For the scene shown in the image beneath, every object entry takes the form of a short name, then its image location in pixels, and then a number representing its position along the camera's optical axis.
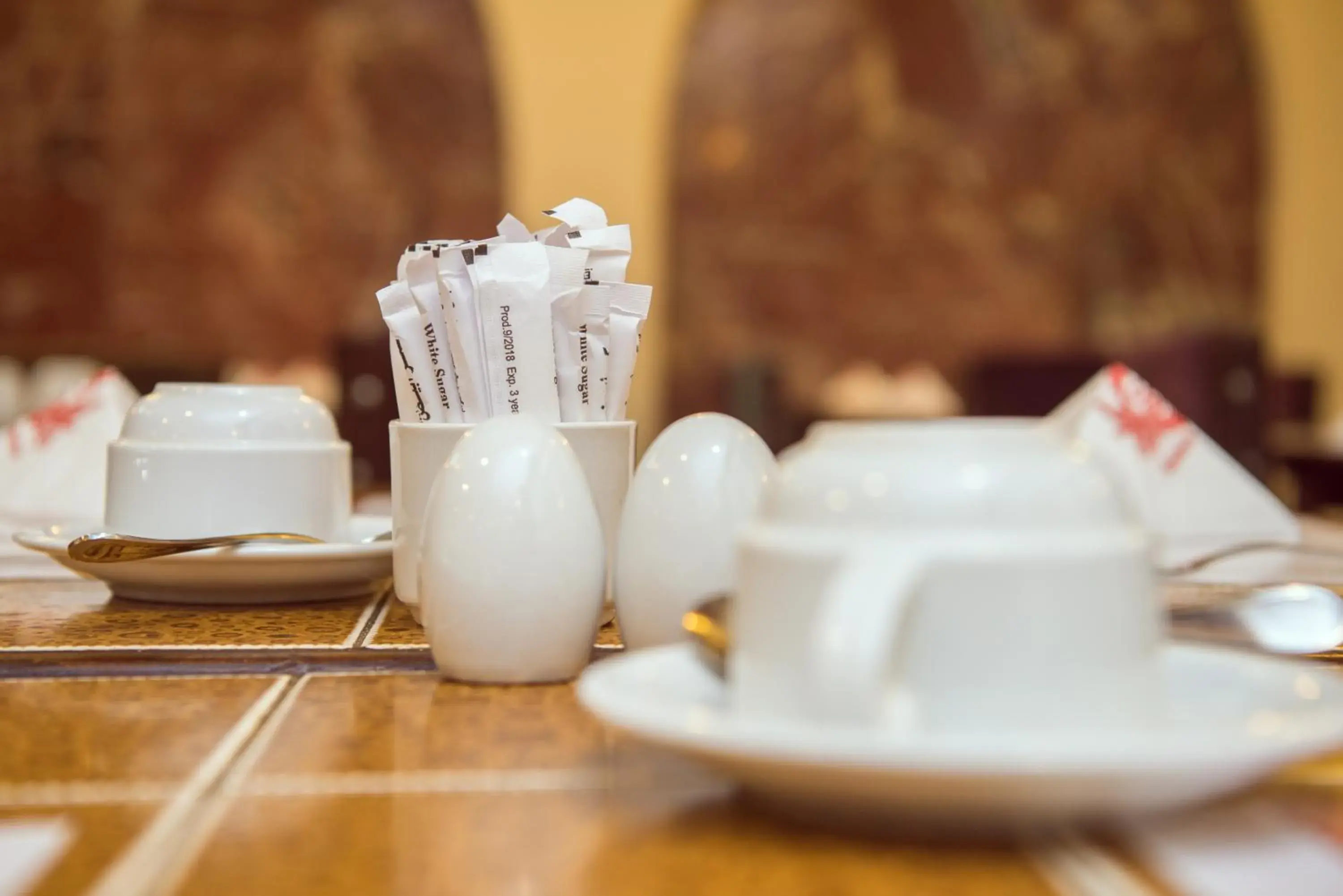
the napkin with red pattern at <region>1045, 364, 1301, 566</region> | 1.25
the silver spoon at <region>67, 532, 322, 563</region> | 0.95
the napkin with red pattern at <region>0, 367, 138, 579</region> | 1.41
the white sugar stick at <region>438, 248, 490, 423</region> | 0.87
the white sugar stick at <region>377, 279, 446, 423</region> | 0.90
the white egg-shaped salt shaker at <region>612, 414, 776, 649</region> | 0.74
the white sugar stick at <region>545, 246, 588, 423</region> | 0.89
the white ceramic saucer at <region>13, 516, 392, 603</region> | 0.97
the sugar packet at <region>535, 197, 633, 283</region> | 0.92
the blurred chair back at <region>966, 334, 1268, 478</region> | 2.73
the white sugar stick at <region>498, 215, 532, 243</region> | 0.90
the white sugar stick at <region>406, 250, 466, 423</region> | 0.89
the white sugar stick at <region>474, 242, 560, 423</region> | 0.86
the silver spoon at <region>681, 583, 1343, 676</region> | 0.72
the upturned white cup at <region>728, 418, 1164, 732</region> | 0.44
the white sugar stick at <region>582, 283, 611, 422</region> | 0.91
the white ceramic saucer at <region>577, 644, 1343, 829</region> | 0.40
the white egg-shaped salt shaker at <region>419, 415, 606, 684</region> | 0.71
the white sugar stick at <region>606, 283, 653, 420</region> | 0.92
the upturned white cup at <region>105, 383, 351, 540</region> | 1.03
